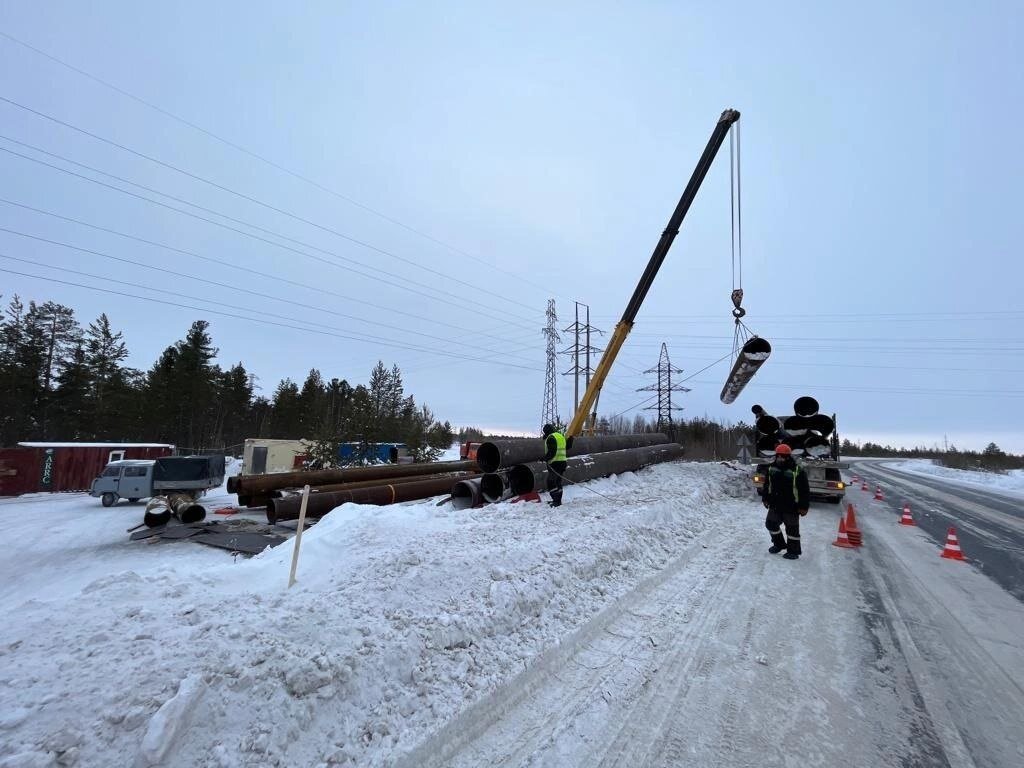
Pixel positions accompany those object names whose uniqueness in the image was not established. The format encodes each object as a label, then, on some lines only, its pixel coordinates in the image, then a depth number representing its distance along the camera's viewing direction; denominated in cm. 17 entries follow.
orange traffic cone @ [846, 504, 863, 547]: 847
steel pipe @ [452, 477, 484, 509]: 1046
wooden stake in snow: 492
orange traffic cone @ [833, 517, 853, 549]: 845
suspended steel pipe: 1158
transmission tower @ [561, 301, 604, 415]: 3278
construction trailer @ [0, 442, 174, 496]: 2461
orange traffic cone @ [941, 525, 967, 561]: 785
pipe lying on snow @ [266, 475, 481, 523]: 1141
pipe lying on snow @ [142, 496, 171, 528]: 1405
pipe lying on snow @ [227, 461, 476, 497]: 1330
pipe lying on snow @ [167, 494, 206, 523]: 1456
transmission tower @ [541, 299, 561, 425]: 3412
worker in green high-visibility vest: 1082
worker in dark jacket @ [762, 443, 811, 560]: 744
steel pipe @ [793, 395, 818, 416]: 1362
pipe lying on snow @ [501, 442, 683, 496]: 1116
